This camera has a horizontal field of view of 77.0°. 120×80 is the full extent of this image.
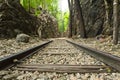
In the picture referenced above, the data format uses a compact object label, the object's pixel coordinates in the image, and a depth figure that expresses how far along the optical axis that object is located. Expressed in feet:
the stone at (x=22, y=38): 12.73
